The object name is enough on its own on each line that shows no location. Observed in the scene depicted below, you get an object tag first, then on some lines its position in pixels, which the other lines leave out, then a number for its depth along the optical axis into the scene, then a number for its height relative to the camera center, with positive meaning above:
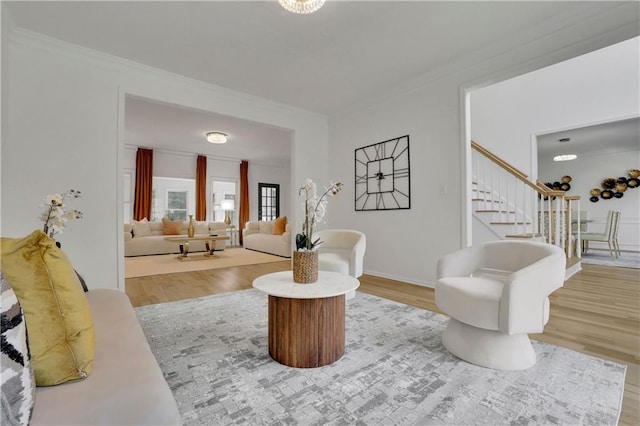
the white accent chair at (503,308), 1.55 -0.52
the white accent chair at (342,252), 2.94 -0.40
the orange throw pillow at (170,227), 6.88 -0.25
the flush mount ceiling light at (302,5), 2.01 +1.53
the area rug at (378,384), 1.27 -0.88
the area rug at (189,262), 4.62 -0.87
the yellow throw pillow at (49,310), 0.77 -0.27
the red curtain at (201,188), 7.95 +0.83
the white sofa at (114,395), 0.68 -0.48
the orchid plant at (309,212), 1.87 +0.03
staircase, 4.00 +0.24
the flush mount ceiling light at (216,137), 5.78 +1.67
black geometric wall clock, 3.82 +0.61
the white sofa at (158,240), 6.16 -0.53
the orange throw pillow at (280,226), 6.80 -0.21
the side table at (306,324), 1.67 -0.64
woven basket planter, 1.84 -0.32
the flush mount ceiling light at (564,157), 6.92 +1.53
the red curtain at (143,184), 7.09 +0.83
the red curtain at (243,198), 8.77 +0.60
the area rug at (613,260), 5.04 -0.80
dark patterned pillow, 0.63 -0.35
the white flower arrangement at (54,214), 2.08 +0.02
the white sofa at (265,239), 6.13 -0.52
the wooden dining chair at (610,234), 5.56 -0.30
